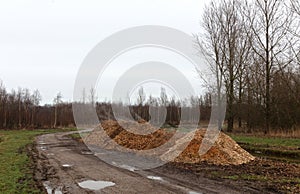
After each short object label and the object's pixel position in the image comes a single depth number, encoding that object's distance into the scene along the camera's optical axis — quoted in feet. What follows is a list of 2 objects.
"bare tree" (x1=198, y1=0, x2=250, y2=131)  111.65
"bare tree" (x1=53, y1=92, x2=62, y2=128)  179.32
